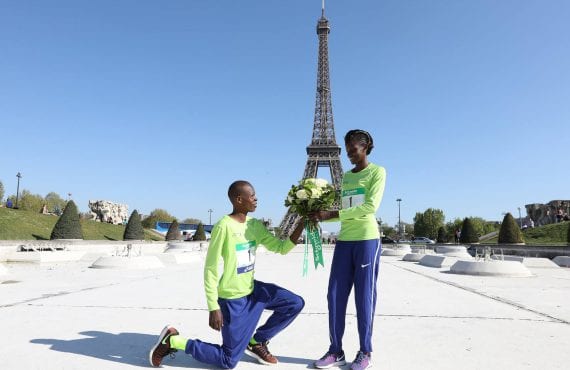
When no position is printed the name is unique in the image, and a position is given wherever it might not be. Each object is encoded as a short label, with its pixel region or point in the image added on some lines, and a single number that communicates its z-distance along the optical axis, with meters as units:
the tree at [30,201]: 68.47
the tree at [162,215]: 96.97
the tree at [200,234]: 44.21
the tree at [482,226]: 77.25
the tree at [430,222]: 74.56
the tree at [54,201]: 94.45
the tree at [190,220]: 129.68
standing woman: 3.33
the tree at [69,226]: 27.73
